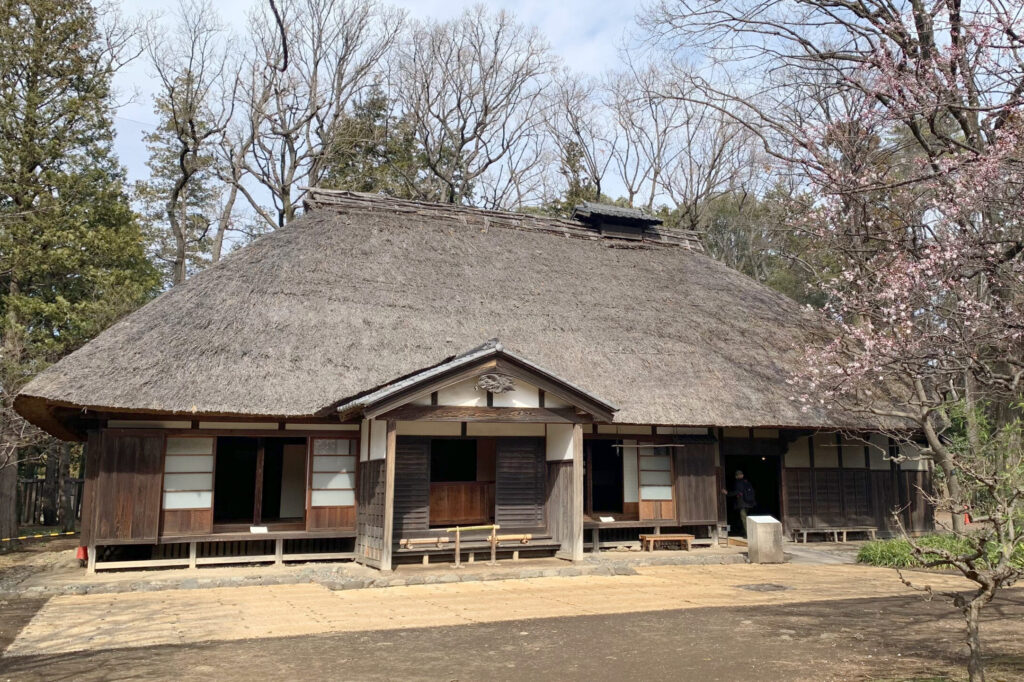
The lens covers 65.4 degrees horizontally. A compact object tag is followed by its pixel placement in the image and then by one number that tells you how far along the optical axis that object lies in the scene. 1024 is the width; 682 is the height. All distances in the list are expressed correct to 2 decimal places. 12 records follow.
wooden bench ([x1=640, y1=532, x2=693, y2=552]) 14.30
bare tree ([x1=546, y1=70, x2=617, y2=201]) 32.22
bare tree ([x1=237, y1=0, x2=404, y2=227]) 26.83
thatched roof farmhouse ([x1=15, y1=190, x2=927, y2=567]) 11.71
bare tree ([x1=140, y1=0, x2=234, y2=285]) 24.64
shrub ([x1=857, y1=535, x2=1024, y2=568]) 12.77
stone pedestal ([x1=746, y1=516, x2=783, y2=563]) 13.51
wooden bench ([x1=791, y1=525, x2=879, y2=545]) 16.02
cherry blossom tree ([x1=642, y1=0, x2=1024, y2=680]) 9.18
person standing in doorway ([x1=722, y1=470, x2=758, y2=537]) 15.71
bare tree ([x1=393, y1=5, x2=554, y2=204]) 29.67
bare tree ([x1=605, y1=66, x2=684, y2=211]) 32.31
